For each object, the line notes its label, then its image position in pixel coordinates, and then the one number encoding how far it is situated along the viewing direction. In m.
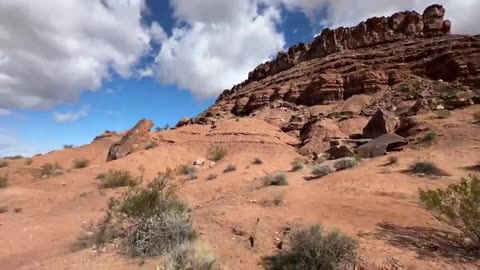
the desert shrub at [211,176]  14.99
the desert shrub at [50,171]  17.84
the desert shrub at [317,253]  5.12
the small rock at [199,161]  20.05
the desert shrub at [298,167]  15.78
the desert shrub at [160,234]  6.09
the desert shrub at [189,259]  5.12
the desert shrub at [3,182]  15.07
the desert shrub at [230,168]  16.97
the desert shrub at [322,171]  12.98
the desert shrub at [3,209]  11.20
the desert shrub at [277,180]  11.70
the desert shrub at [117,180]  14.13
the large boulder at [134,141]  21.66
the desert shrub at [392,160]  13.77
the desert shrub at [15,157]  27.53
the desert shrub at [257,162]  19.23
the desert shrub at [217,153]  21.23
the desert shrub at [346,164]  13.81
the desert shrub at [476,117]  19.35
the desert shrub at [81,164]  20.31
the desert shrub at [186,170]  17.22
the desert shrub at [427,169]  11.34
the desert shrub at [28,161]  23.46
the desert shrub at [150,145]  22.28
